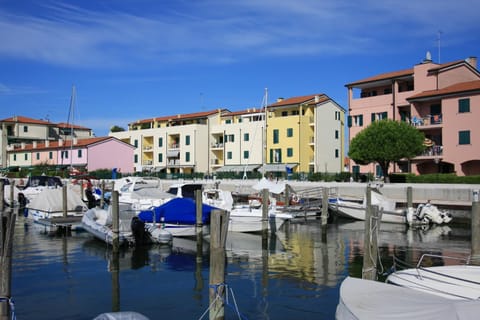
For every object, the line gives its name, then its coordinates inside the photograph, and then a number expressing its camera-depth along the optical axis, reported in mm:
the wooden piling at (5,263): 9906
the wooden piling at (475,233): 15048
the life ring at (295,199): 37822
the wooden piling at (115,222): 21422
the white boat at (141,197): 30656
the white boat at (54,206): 31000
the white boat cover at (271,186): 36188
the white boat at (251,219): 27906
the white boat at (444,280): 11828
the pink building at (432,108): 49438
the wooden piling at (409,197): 34150
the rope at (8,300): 9906
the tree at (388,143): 47750
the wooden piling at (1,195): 32022
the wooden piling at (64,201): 29958
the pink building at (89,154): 80812
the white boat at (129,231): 23297
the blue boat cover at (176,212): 24953
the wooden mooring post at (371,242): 12875
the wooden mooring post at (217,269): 10623
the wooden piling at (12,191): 41425
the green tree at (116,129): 119994
